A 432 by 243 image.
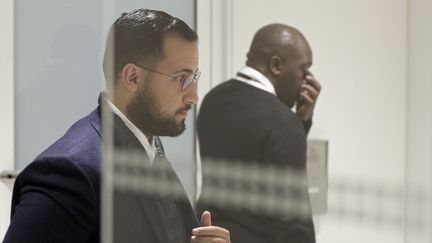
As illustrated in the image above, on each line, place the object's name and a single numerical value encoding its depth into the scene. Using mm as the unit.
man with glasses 4489
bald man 4344
